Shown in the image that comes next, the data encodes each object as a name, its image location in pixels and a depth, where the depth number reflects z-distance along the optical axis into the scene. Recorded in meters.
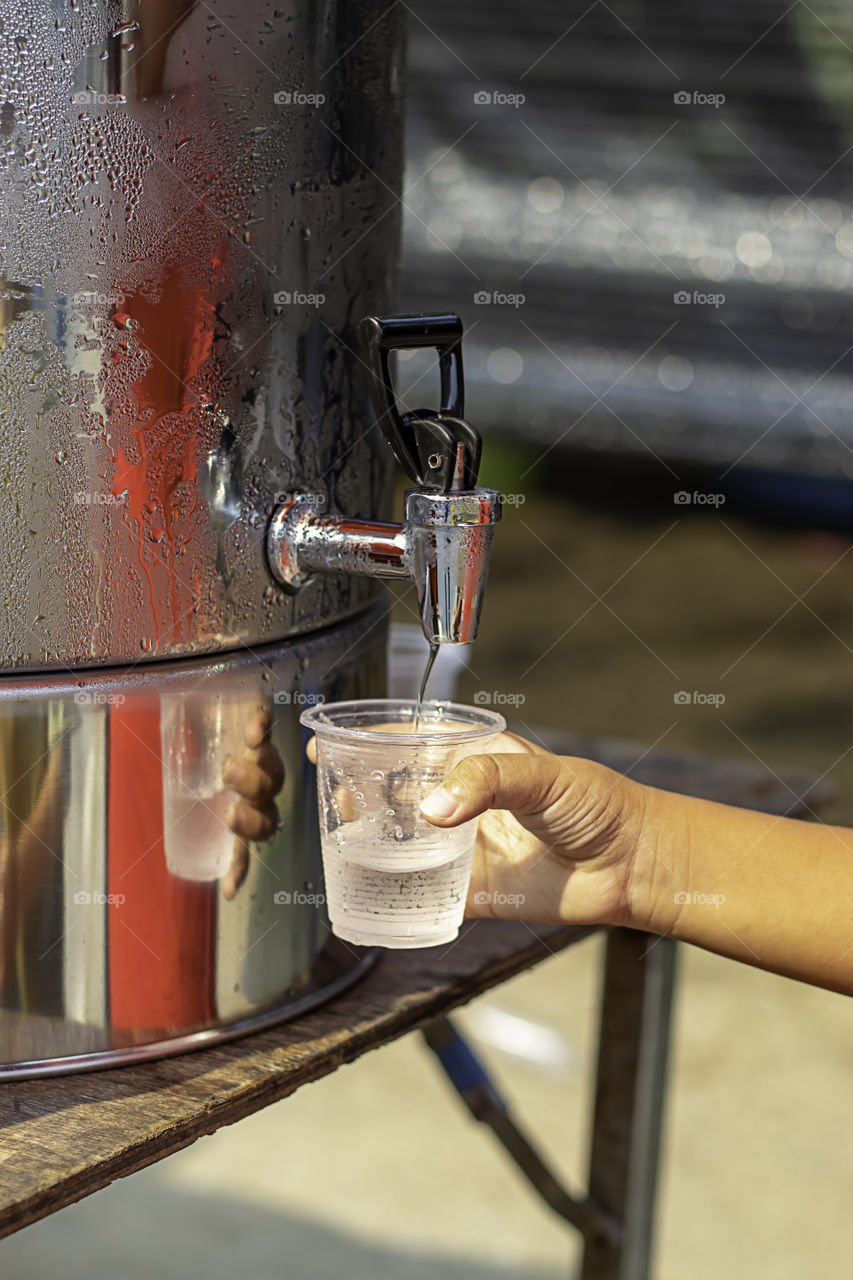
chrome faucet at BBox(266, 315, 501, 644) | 1.38
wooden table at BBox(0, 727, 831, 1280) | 1.36
